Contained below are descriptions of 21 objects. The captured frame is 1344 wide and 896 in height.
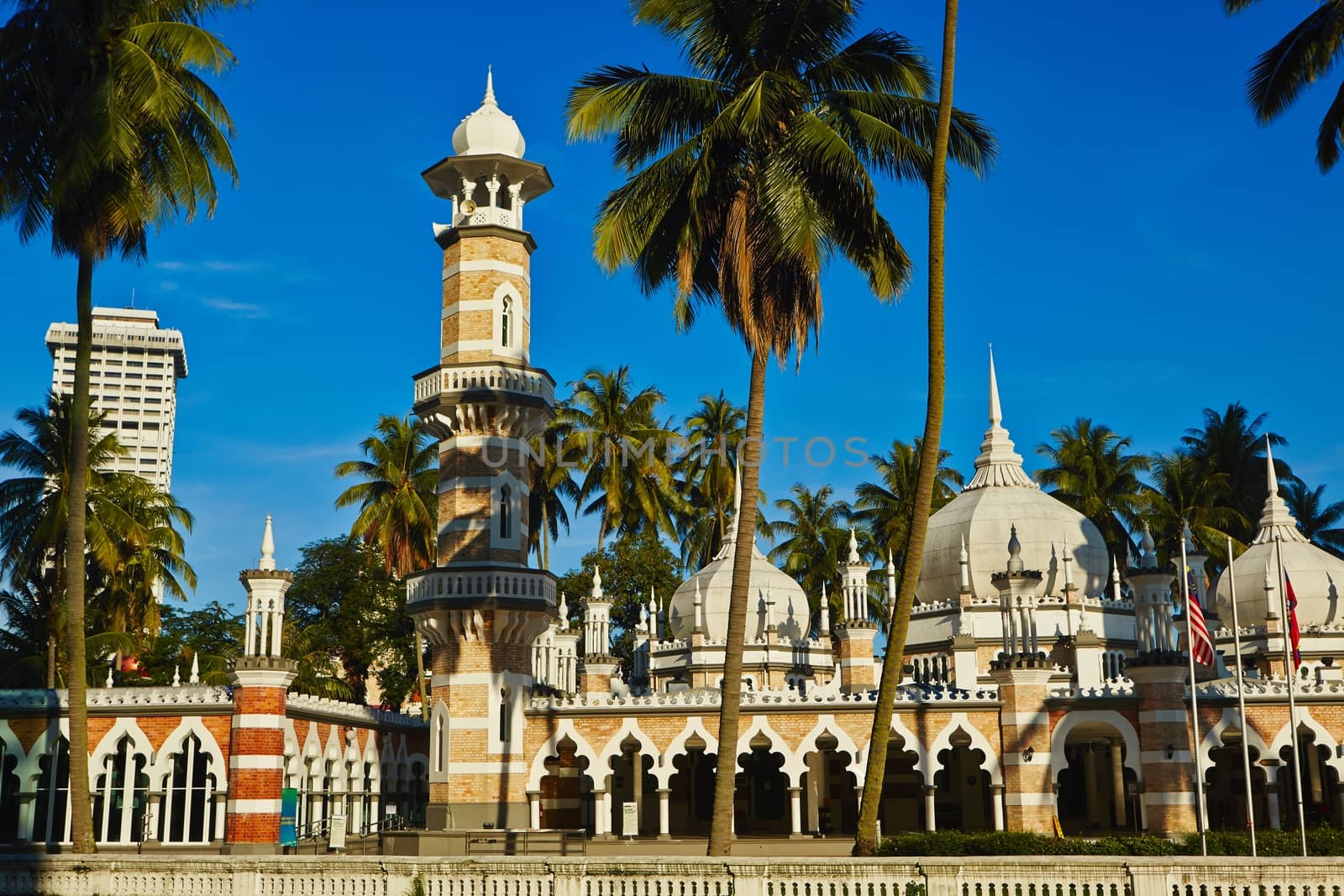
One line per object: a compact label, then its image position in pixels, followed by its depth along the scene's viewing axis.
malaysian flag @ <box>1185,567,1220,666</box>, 32.19
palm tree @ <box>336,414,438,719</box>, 61.09
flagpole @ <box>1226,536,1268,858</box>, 30.41
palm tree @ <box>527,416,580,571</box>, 66.19
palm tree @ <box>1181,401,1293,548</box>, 70.06
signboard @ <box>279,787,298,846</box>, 35.12
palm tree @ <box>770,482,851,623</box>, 72.00
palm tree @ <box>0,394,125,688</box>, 43.97
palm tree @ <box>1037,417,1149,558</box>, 68.00
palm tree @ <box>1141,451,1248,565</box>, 64.12
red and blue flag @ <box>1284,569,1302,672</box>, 34.34
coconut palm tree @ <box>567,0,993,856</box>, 26.97
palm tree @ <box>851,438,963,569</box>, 71.25
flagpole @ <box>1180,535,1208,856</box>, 30.73
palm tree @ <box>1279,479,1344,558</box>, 69.38
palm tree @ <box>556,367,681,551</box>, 67.12
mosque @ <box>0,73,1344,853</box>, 34.88
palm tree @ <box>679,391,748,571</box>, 69.06
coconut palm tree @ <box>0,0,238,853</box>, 27.55
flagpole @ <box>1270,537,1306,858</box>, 30.36
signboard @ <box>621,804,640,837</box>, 37.56
